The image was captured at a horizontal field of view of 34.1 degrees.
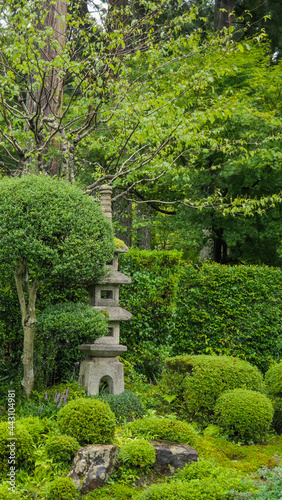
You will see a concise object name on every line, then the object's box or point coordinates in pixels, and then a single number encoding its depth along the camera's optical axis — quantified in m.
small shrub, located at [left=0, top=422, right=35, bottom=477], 4.18
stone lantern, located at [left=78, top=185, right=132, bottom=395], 6.00
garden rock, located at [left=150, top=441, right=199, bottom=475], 4.49
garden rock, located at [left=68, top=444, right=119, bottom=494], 3.97
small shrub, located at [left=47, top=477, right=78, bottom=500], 3.73
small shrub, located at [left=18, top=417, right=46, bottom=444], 4.66
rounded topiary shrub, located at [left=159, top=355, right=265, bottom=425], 6.27
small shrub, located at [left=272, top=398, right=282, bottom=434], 6.56
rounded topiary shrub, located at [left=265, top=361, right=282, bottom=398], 6.75
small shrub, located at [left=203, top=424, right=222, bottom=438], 5.88
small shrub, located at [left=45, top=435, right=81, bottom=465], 4.16
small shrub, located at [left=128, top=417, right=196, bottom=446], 4.87
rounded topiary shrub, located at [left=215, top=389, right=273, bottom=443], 5.71
